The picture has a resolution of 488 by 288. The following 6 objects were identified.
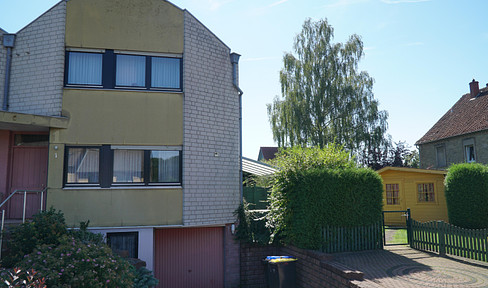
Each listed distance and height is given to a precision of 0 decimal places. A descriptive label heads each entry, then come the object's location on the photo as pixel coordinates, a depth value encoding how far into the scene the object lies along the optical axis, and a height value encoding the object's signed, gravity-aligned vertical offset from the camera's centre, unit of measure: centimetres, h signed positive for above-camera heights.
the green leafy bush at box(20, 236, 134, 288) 662 -143
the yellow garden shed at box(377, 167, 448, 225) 2017 -35
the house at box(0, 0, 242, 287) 1078 +166
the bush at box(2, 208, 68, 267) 823 -107
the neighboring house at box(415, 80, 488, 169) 2325 +340
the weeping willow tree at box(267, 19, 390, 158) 2592 +610
